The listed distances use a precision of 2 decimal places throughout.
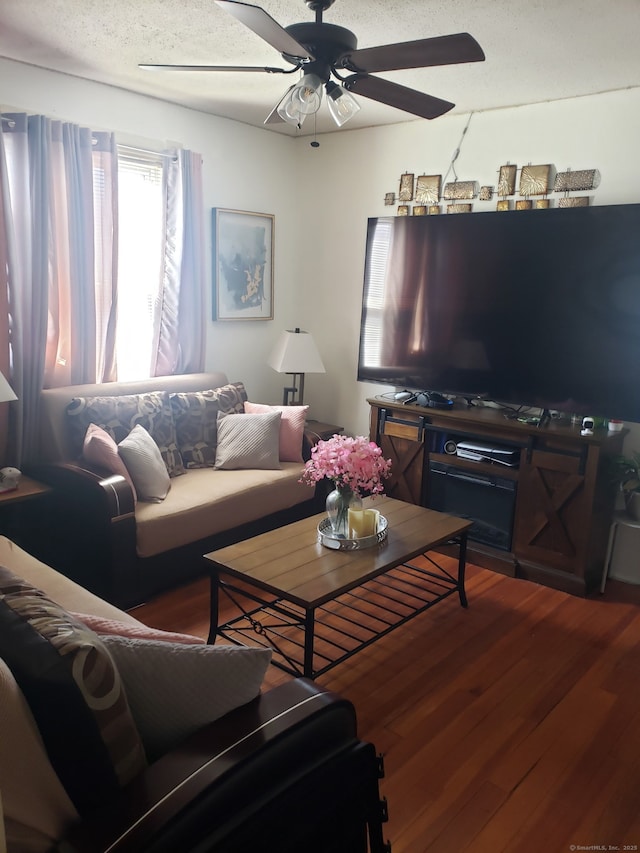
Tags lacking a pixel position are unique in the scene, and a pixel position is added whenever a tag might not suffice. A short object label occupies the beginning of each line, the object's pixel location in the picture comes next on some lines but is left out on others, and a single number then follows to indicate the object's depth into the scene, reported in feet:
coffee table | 7.75
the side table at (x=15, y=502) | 9.66
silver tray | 8.68
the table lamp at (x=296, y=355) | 13.78
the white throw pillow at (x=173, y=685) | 4.16
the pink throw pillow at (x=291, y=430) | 12.59
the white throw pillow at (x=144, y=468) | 10.26
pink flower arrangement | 8.63
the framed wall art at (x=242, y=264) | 14.01
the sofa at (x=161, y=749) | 3.56
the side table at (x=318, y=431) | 12.82
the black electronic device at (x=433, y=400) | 12.46
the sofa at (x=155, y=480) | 9.55
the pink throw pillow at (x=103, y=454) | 9.96
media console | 10.61
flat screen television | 10.30
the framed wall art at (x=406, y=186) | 13.32
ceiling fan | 6.00
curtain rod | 12.00
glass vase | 8.89
